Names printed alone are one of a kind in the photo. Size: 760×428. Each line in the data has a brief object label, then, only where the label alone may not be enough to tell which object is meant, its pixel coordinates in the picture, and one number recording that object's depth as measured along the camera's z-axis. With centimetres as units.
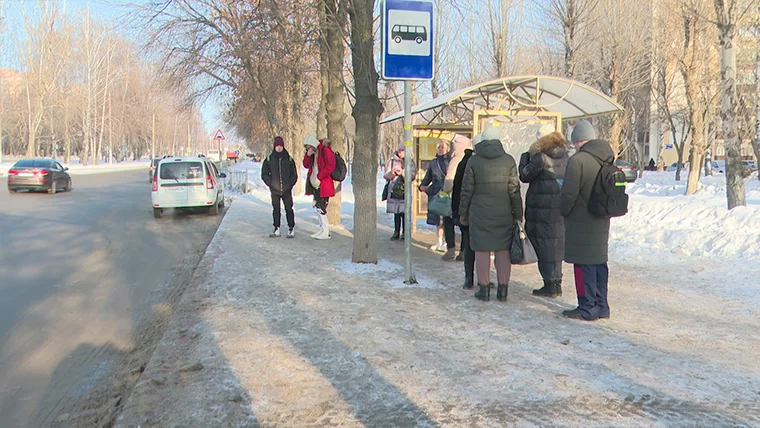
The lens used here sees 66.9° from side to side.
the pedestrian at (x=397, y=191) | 1052
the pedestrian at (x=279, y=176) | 1098
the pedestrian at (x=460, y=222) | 675
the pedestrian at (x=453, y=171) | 796
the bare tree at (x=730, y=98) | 1266
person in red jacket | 1038
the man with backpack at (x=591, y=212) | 528
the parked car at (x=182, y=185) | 1534
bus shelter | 988
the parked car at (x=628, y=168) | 3469
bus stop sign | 665
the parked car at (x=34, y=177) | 2316
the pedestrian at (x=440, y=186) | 880
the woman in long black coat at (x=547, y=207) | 633
